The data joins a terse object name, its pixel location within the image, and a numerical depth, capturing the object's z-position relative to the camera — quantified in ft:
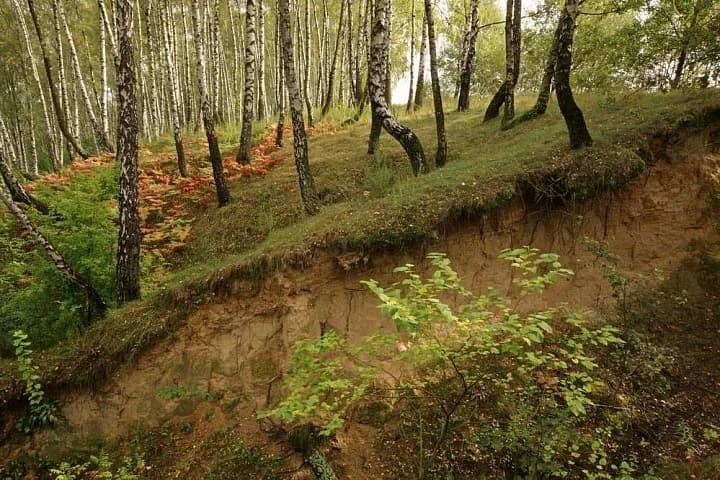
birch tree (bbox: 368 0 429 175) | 27.43
